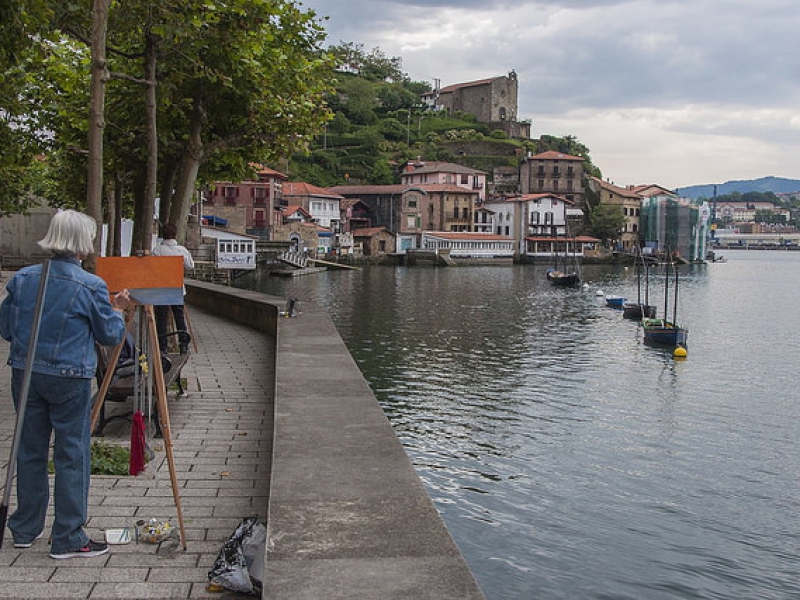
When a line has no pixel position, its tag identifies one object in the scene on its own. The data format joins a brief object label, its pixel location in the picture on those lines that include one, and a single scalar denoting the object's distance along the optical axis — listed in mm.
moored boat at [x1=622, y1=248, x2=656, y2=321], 42906
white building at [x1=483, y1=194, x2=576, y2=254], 121750
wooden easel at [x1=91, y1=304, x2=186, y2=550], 5679
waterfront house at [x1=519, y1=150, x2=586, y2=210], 131875
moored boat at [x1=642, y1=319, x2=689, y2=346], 32031
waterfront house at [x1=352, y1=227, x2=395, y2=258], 110062
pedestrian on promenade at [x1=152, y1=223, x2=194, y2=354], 12383
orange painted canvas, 6105
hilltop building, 171750
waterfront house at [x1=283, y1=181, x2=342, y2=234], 106312
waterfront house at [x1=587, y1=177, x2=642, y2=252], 137375
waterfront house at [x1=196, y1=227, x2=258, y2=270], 59156
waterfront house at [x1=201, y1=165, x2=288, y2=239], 93750
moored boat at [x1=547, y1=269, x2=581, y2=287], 74938
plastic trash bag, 4930
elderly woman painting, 5098
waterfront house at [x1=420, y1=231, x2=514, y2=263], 112188
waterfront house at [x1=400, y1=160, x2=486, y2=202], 123925
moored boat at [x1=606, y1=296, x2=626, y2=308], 51341
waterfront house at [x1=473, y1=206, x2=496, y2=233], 123625
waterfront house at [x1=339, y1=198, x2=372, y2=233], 115125
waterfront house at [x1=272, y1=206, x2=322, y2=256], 95875
